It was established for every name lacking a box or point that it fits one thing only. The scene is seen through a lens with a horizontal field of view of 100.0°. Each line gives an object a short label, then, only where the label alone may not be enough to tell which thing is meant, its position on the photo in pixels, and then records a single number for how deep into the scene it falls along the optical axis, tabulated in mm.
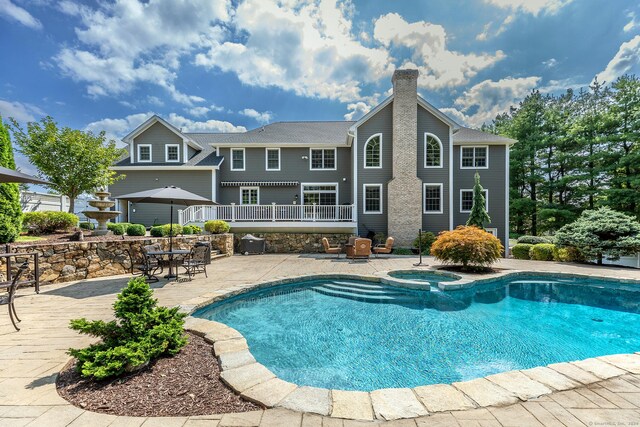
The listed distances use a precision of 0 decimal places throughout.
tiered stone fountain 9922
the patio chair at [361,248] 12305
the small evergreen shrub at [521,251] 13828
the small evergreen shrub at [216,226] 13648
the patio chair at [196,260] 8051
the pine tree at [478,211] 15109
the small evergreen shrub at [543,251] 12828
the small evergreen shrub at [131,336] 2670
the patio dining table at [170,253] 7473
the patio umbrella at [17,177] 4773
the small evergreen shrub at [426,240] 14977
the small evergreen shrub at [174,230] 11280
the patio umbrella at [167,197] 7664
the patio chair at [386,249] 12938
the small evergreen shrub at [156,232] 11133
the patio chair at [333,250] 12866
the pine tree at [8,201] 7113
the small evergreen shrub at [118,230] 10914
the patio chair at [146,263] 7535
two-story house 15805
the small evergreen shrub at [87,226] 13062
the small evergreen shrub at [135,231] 10891
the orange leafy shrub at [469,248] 9409
